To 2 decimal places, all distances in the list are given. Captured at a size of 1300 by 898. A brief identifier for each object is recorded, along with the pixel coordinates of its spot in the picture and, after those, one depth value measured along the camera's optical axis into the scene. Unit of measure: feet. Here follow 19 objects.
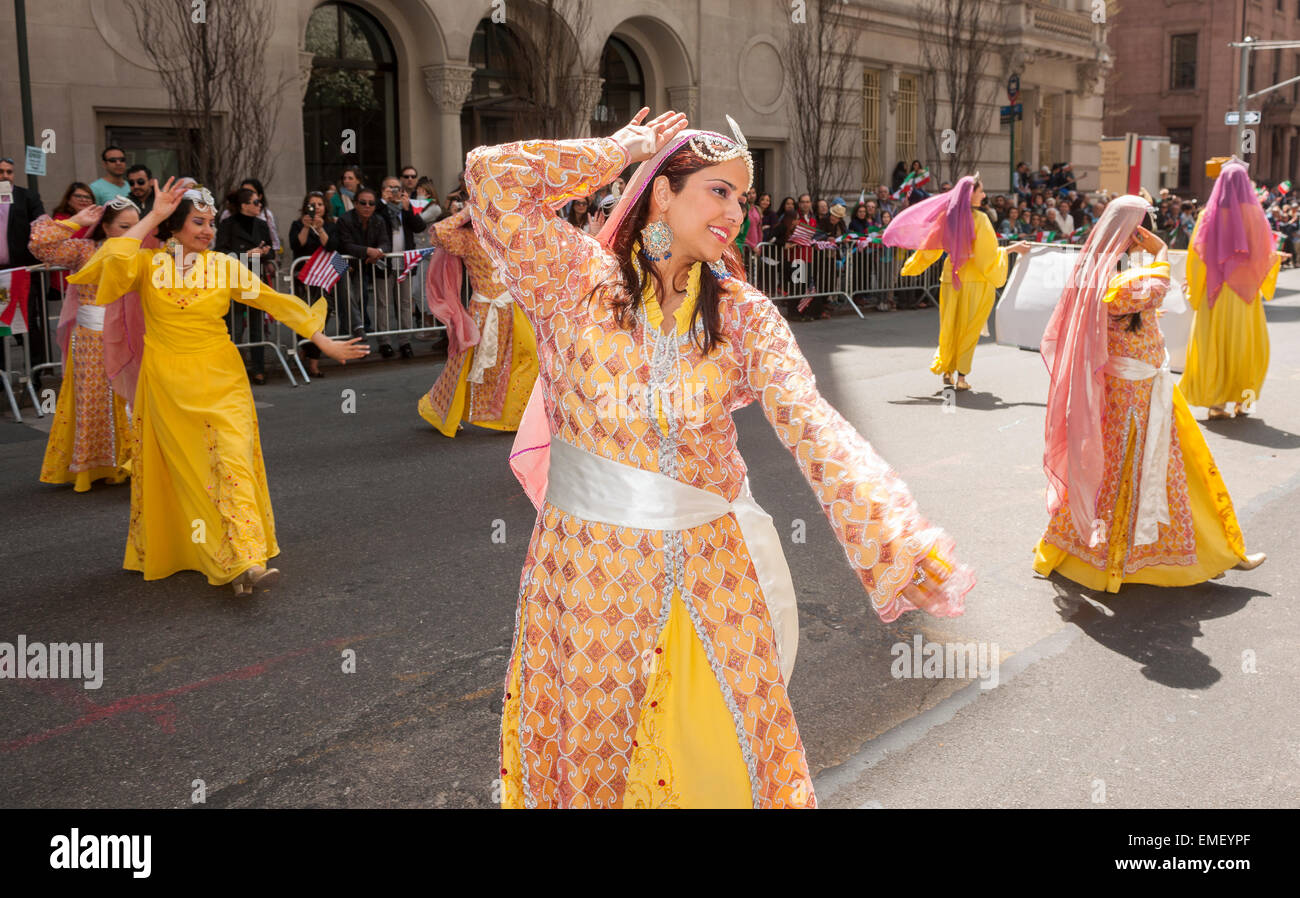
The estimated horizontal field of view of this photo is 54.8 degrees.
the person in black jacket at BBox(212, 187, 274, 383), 38.45
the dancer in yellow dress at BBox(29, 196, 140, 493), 25.12
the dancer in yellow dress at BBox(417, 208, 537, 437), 30.04
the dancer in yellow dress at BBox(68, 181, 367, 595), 18.11
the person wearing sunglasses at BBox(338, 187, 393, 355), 42.24
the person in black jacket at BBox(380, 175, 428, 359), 44.09
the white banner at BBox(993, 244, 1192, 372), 26.99
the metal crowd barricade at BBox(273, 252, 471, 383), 41.96
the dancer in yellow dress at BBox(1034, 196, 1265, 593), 18.03
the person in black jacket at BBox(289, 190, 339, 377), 41.34
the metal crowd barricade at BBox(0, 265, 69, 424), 34.12
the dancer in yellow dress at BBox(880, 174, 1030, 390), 35.86
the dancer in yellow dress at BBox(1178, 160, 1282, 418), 30.96
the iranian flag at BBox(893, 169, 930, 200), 68.44
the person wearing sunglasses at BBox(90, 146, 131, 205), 39.22
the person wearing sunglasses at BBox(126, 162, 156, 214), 38.86
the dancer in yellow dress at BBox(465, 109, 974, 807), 8.39
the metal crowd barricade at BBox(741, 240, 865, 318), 55.77
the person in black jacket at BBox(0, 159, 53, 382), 35.73
